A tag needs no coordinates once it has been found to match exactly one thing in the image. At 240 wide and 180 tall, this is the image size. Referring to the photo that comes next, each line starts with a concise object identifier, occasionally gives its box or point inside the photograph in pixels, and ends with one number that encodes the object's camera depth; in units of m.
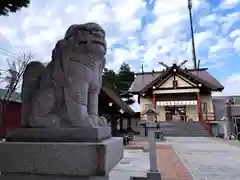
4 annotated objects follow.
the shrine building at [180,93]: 23.30
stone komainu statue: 2.05
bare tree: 14.69
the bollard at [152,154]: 4.70
